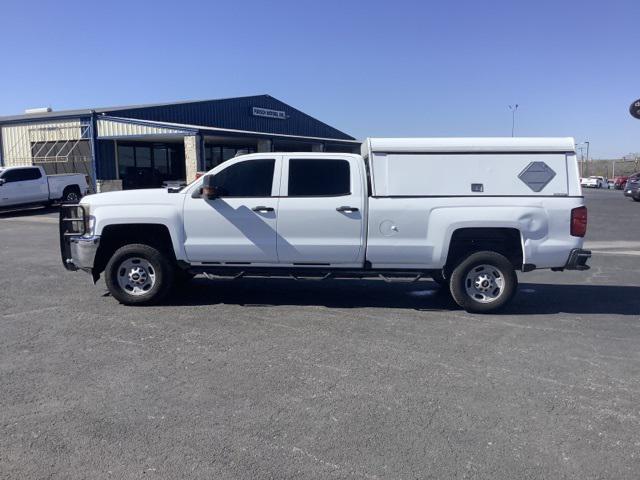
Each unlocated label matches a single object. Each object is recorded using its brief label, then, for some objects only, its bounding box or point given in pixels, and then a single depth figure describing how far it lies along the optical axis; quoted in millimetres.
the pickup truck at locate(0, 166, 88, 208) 22688
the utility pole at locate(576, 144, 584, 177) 74325
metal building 29141
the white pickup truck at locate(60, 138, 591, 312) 7090
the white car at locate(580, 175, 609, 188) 56094
